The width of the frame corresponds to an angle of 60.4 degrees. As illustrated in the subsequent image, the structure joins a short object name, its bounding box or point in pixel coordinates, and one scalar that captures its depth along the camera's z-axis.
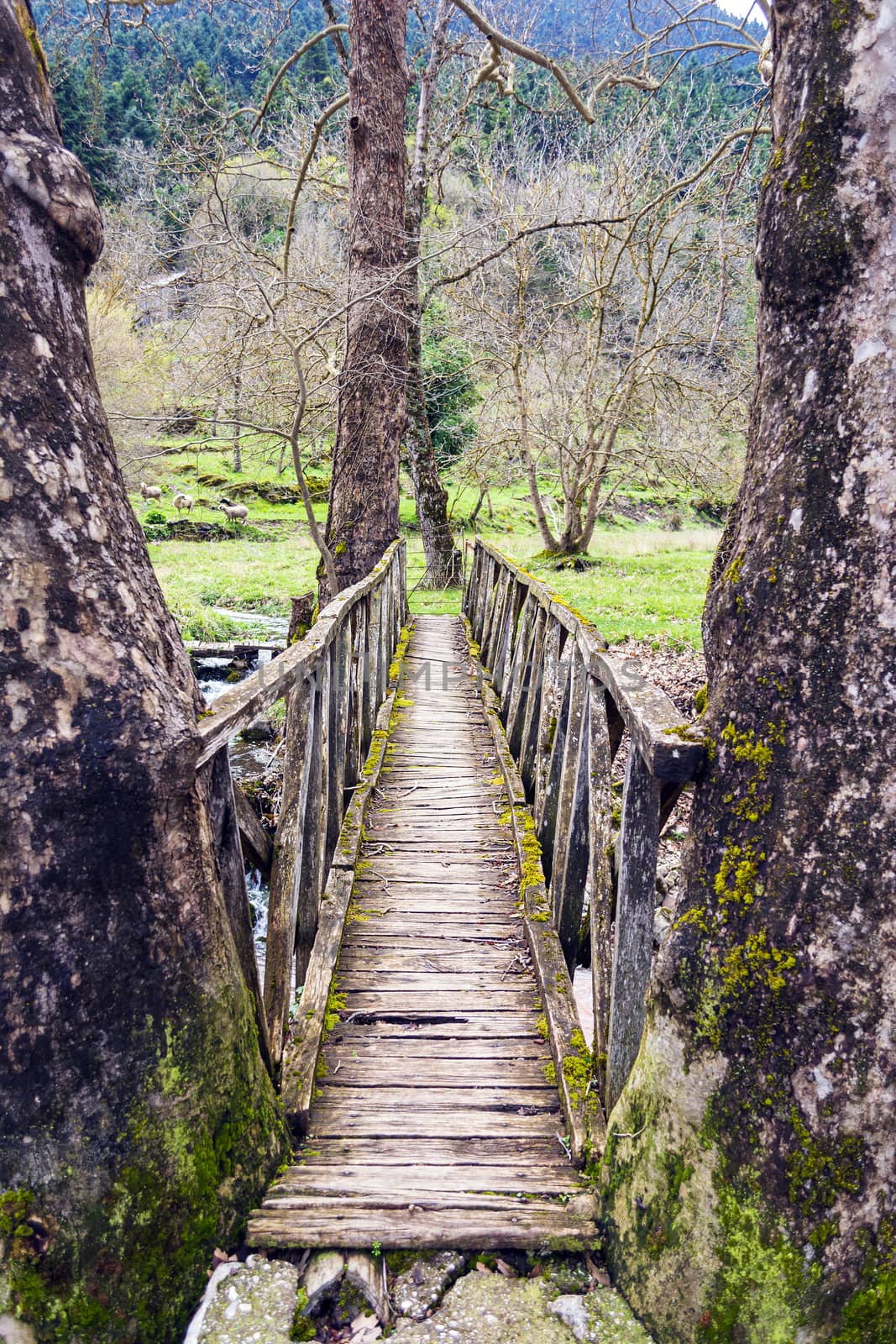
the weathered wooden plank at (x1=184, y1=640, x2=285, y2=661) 10.12
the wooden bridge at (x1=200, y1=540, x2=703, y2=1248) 2.02
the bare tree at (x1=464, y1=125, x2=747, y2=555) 13.12
